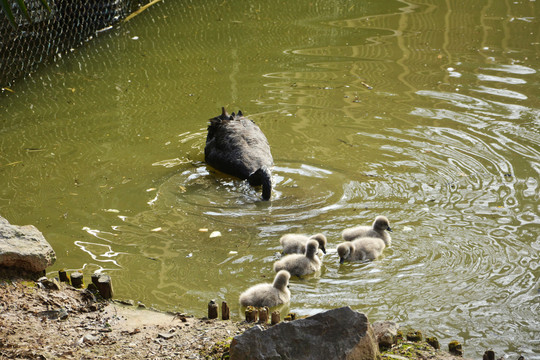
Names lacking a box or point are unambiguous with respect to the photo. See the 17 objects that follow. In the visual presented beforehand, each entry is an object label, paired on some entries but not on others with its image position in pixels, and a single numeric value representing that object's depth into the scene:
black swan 16.39
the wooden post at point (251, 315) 10.05
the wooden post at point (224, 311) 10.19
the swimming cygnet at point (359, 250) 12.13
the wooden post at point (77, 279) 11.07
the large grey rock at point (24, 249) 10.95
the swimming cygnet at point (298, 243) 12.31
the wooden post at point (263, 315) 9.86
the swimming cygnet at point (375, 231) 12.83
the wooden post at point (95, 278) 11.02
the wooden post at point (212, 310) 10.25
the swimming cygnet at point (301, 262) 11.73
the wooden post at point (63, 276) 11.29
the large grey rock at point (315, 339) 8.23
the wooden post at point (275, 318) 9.55
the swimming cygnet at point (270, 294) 10.91
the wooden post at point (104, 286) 10.95
